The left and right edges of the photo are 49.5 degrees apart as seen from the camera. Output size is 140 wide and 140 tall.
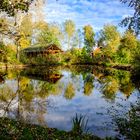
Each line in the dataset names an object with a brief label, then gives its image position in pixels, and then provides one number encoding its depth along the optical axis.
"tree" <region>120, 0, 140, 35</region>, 7.00
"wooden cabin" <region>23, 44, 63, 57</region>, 33.27
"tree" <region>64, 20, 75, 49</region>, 49.22
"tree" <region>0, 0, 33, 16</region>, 4.59
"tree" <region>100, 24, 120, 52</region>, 35.74
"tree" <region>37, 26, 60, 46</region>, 45.64
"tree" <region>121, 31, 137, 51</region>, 30.93
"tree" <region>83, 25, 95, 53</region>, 42.72
